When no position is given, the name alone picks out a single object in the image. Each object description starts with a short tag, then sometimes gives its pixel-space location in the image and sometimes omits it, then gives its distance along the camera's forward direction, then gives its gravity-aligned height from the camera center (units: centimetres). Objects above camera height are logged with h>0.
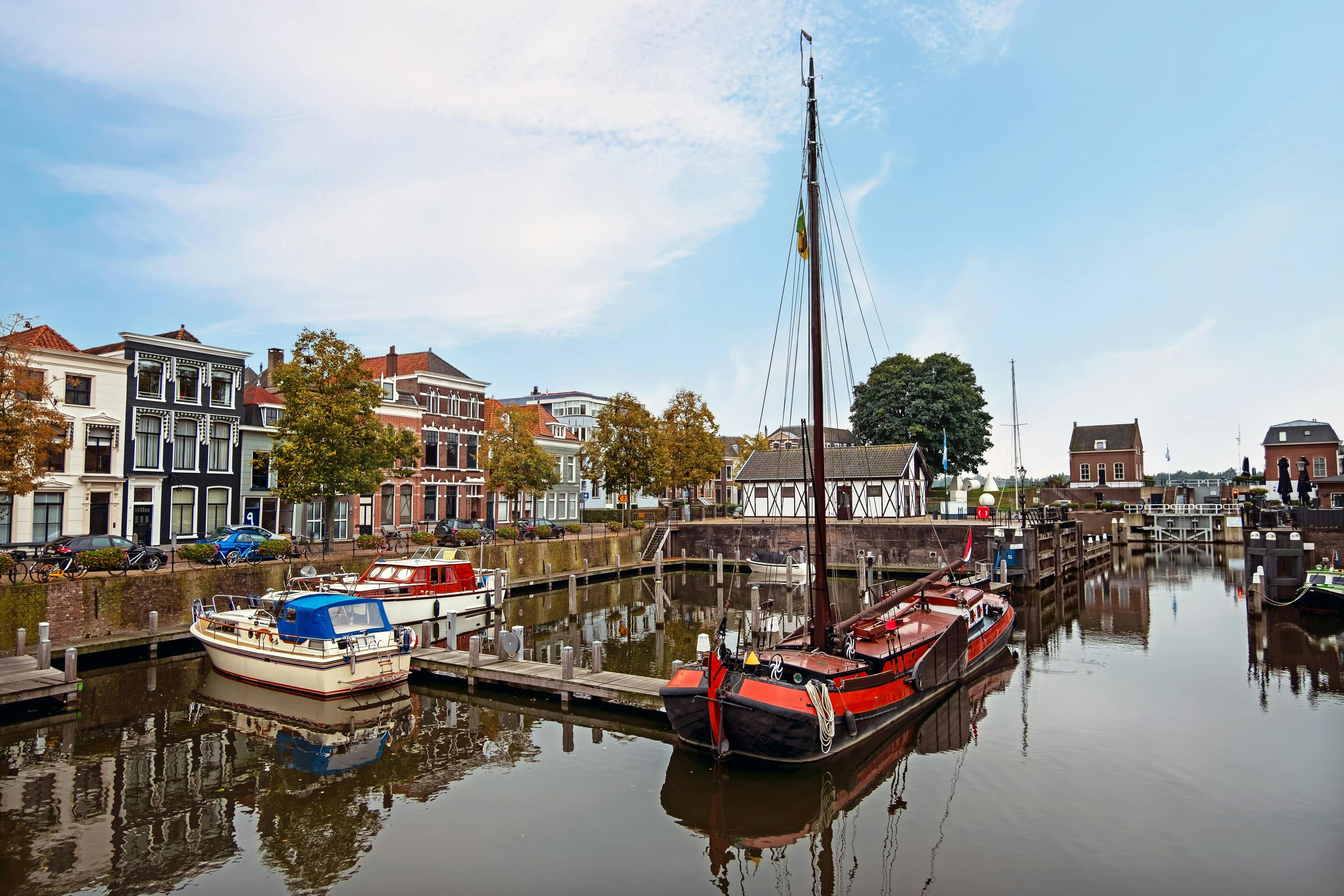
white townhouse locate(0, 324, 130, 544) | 3195 +156
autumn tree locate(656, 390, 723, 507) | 6053 +369
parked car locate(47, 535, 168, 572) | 2656 -194
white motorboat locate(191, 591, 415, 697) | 1966 -406
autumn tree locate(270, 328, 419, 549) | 3325 +271
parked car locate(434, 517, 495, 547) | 3966 -215
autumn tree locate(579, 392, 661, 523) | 5472 +302
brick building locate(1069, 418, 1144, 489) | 9150 +385
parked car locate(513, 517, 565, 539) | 4362 -219
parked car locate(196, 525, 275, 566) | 2955 -205
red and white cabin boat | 2850 -353
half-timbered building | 5653 +48
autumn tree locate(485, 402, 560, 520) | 4741 +181
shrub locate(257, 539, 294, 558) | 2961 -215
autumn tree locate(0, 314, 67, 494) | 2364 +207
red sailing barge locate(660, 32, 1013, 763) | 1481 -396
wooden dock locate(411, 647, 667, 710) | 1803 -464
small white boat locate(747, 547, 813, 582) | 4419 -438
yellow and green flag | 1934 +631
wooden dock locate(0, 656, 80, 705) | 1742 -437
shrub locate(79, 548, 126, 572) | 2458 -214
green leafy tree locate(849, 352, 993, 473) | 7119 +749
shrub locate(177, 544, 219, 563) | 2759 -214
